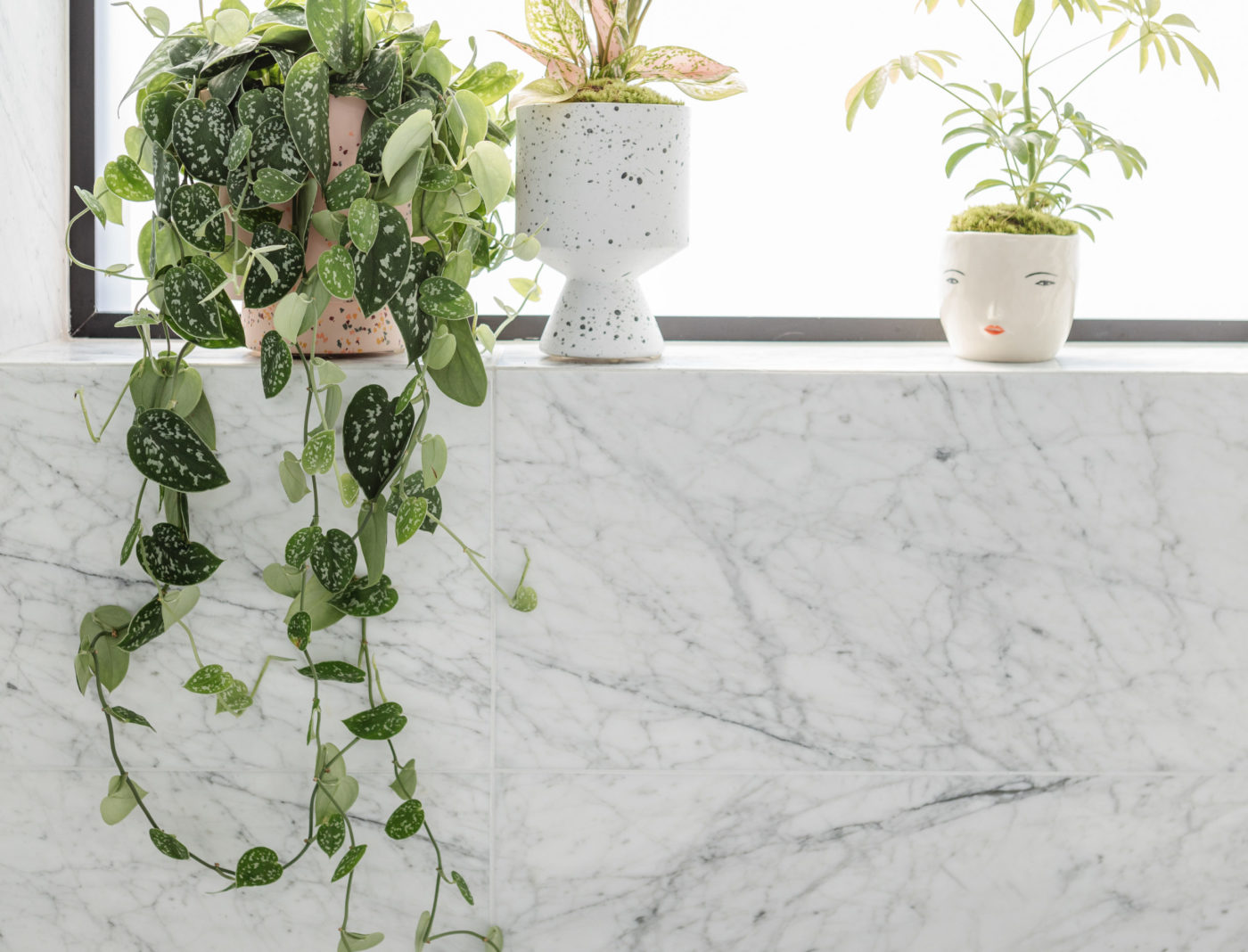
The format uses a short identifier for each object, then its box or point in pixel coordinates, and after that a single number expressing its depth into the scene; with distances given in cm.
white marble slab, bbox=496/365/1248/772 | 85
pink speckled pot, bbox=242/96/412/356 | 79
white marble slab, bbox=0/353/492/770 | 83
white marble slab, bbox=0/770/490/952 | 88
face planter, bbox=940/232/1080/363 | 91
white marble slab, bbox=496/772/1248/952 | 90
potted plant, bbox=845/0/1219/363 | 91
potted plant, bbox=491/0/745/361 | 86
